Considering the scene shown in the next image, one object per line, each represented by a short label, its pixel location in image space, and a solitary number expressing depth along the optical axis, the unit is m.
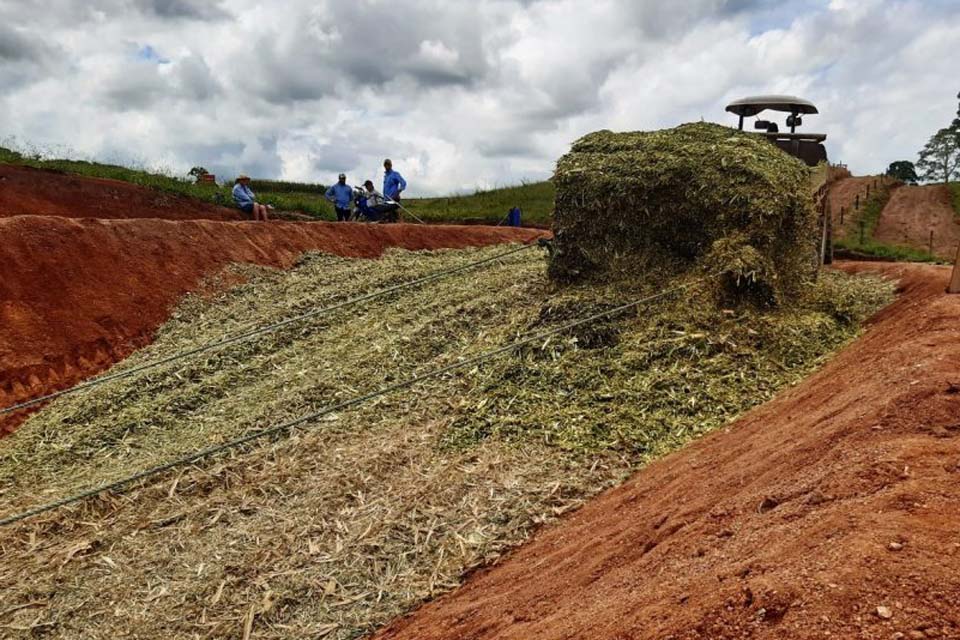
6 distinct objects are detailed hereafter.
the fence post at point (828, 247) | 10.90
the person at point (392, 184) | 15.18
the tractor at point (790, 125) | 8.95
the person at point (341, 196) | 15.52
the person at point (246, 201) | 14.73
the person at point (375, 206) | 15.48
